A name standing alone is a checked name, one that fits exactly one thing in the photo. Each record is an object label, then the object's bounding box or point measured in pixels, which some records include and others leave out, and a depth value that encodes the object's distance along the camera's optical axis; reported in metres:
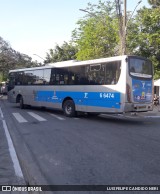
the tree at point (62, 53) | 37.32
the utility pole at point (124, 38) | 11.02
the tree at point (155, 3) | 21.39
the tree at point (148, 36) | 18.81
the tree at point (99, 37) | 20.78
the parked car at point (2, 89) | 25.60
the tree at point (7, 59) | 34.21
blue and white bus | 7.62
